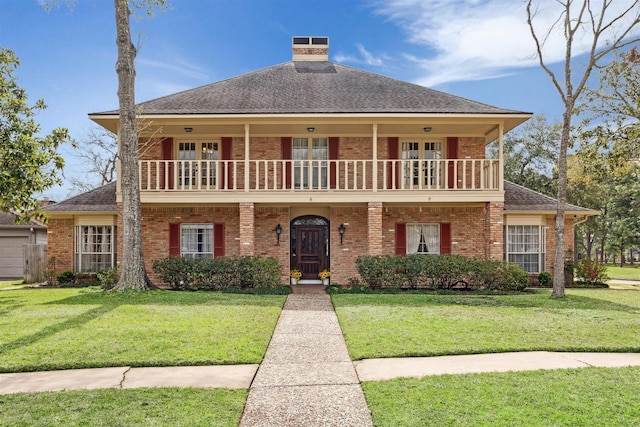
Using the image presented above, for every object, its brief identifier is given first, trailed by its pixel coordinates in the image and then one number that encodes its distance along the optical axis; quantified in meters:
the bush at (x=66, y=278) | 16.06
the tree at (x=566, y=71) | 12.72
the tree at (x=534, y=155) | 29.23
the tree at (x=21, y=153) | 11.46
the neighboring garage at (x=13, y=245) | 21.30
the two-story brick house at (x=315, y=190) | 14.69
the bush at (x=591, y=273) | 16.92
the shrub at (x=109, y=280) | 13.66
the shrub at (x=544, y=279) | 16.19
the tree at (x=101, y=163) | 30.32
